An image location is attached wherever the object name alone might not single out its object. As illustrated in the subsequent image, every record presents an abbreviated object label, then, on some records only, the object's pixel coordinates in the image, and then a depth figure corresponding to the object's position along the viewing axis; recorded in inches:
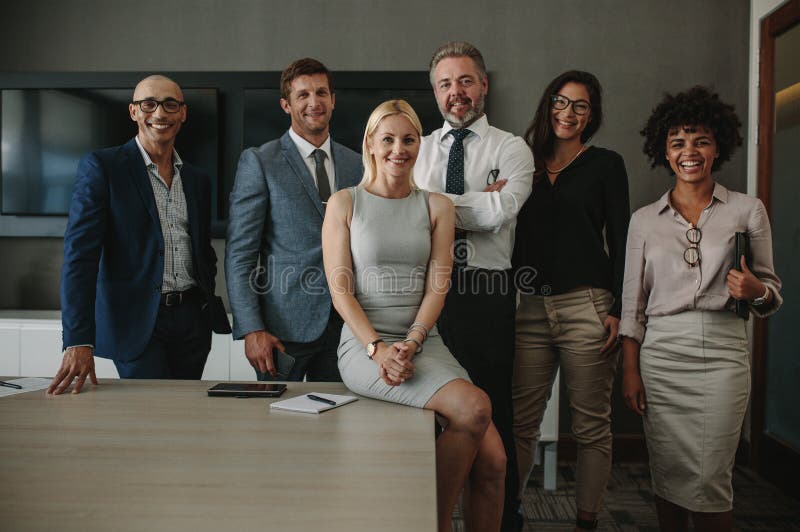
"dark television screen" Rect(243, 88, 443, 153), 136.4
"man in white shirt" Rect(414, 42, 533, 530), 77.7
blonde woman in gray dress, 59.4
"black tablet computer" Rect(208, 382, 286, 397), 63.9
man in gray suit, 81.4
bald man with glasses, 76.0
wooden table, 37.2
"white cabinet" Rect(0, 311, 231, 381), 127.8
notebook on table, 58.3
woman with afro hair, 72.9
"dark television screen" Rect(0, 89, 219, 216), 139.7
